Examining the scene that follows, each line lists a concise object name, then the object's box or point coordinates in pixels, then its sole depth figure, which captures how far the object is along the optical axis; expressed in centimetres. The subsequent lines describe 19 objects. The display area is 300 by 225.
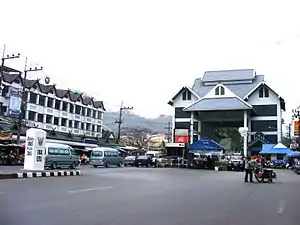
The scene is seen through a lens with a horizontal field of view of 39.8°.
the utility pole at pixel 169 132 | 8868
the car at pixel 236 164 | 4050
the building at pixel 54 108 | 4841
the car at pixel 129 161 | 4634
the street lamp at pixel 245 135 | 4951
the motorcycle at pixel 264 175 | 2248
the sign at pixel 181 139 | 5028
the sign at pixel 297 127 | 4972
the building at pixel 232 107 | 5766
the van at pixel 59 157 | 3016
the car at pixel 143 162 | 4569
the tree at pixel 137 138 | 8424
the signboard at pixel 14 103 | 4453
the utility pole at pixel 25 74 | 3871
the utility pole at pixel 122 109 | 7143
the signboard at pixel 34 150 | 2258
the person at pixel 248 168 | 2255
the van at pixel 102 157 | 3897
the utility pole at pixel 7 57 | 3709
